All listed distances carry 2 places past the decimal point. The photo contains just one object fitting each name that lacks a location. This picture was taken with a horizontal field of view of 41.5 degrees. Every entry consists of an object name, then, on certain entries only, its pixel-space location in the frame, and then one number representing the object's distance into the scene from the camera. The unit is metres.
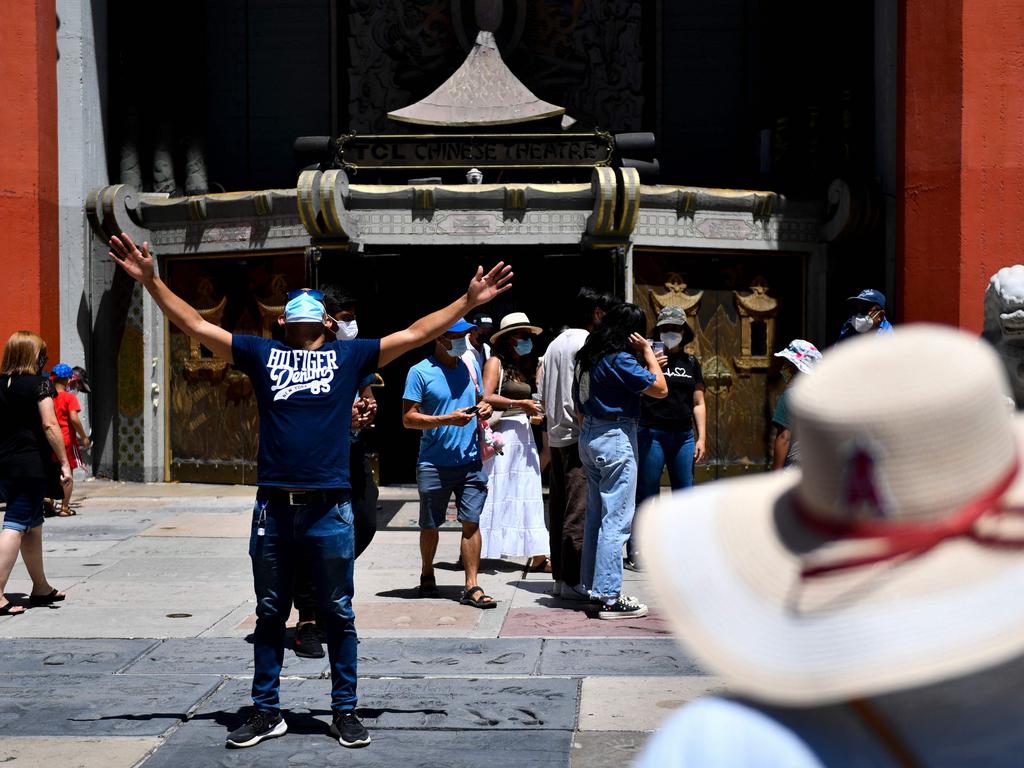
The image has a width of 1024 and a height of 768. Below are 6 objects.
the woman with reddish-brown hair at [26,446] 8.37
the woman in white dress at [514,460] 9.34
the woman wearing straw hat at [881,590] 1.41
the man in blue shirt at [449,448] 8.55
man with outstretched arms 5.70
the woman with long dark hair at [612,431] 8.07
